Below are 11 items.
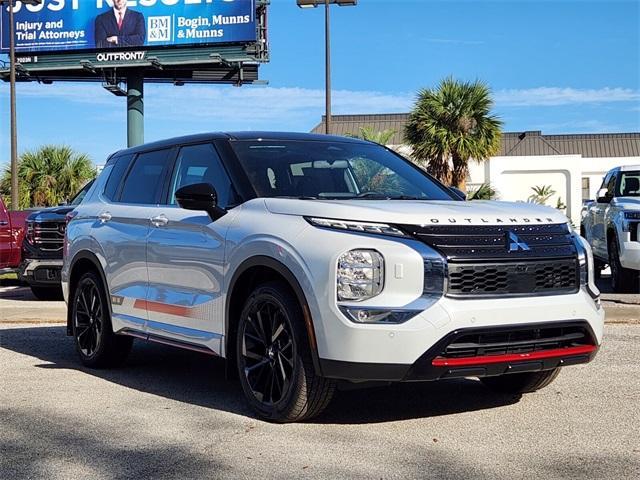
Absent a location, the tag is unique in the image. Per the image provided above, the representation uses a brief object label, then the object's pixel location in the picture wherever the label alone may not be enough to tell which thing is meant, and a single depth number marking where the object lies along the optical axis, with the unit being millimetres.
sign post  36125
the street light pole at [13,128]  26609
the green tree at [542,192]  51144
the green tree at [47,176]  37219
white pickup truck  12414
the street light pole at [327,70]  23147
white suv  4945
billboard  35406
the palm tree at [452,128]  31688
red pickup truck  14219
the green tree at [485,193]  28520
